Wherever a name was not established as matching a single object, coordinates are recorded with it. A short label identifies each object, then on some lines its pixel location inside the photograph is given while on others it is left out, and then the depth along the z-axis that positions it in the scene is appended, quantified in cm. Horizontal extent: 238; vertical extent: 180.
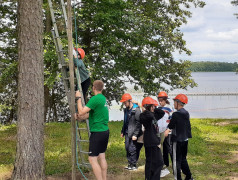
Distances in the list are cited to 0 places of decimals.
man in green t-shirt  550
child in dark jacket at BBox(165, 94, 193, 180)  657
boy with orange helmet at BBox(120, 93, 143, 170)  763
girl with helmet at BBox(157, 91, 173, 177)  708
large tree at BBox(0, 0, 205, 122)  1501
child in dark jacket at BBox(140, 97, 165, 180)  607
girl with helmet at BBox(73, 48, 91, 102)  595
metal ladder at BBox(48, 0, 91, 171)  595
